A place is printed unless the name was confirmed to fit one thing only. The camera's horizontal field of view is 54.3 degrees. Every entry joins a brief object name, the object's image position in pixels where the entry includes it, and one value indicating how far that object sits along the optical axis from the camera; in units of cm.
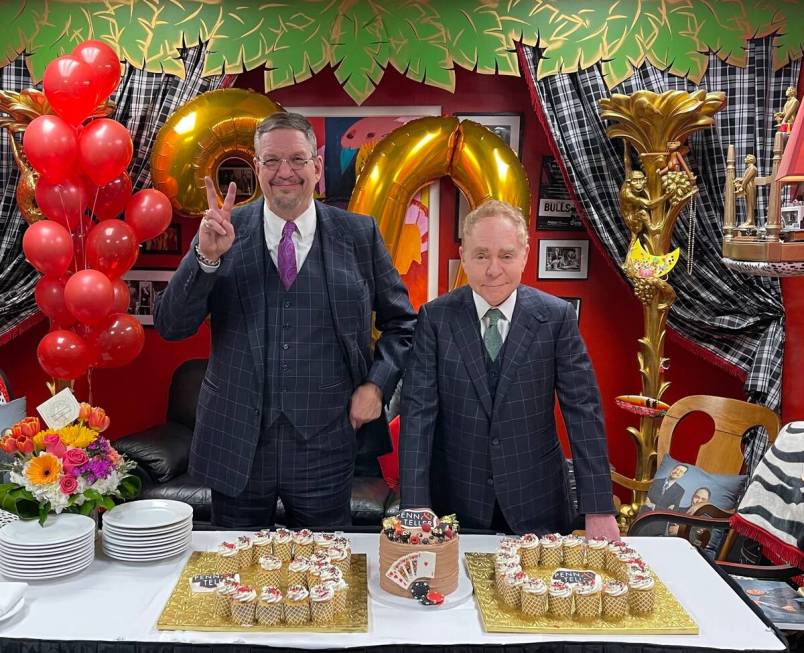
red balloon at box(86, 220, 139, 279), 339
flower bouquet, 174
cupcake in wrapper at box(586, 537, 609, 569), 182
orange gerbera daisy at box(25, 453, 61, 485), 173
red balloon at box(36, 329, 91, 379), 339
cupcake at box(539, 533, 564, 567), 183
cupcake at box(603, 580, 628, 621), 161
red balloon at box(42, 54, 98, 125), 324
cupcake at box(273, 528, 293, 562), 180
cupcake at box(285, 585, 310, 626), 155
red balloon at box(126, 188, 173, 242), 350
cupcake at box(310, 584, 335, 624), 155
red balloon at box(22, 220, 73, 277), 329
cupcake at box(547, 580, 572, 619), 159
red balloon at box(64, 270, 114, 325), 325
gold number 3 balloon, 367
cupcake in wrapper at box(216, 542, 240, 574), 176
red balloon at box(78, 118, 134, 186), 326
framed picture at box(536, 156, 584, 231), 410
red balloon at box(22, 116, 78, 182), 322
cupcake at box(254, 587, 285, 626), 155
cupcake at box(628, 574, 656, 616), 162
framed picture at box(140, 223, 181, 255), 422
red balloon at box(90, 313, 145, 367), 352
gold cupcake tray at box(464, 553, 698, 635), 154
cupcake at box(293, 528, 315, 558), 180
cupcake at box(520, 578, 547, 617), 160
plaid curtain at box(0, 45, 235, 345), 386
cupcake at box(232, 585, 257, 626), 154
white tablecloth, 150
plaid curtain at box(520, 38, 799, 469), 372
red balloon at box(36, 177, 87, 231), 335
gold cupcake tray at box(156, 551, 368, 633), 153
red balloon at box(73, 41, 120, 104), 333
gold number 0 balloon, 371
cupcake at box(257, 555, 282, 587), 168
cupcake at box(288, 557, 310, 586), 164
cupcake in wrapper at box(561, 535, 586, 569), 183
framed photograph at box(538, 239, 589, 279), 415
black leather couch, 348
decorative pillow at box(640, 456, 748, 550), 308
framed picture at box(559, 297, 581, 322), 419
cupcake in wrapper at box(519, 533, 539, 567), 182
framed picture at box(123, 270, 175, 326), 423
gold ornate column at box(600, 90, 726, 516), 346
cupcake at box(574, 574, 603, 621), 159
